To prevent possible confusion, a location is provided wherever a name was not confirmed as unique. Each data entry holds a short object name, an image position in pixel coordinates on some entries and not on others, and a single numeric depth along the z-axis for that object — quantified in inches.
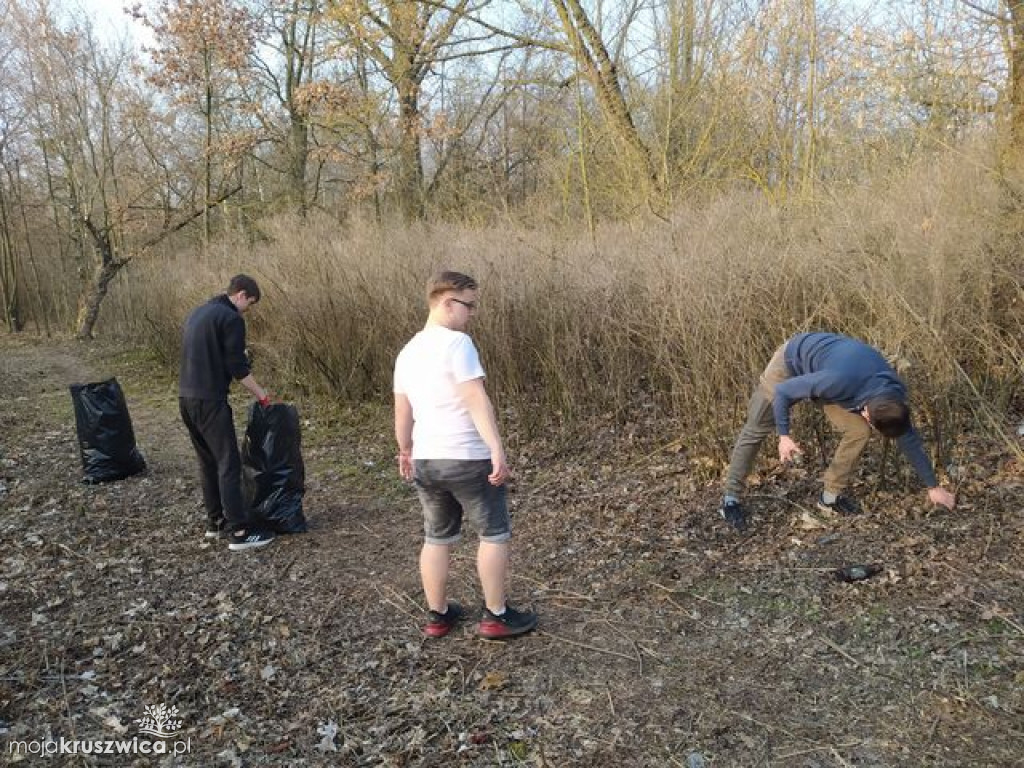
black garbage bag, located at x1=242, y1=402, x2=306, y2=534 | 178.4
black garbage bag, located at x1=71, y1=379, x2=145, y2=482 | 218.8
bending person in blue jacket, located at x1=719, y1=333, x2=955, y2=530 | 137.8
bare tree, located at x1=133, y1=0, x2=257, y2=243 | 590.2
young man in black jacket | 169.9
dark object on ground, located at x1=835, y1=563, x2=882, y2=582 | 138.5
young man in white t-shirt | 110.2
